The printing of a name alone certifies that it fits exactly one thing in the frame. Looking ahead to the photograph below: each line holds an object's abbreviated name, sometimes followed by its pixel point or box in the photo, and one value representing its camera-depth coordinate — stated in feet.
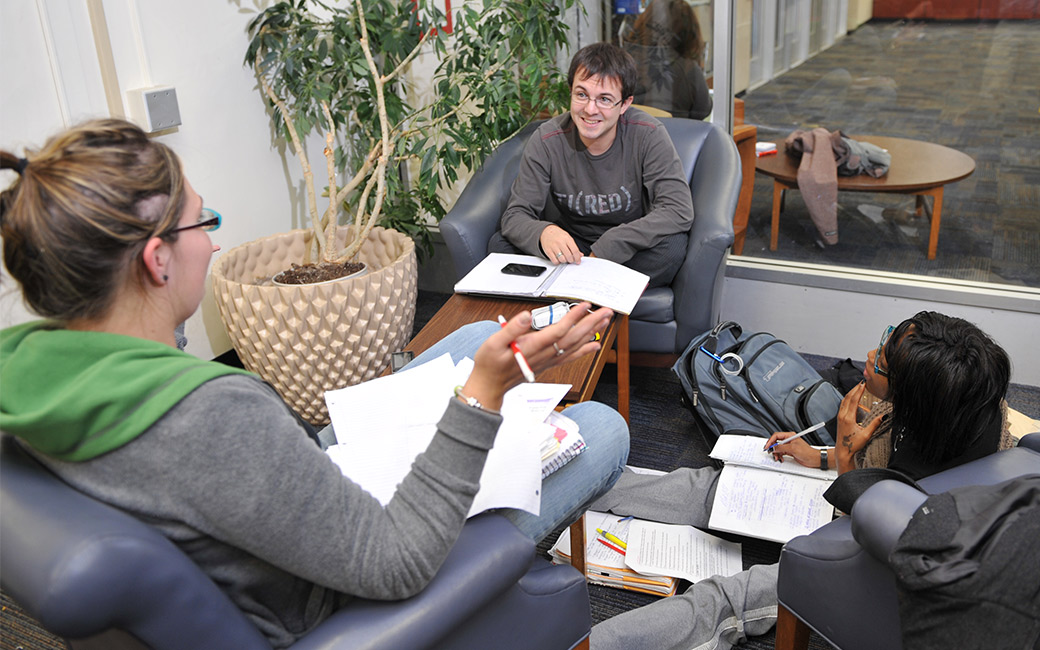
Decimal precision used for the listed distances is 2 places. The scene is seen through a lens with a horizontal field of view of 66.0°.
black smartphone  8.15
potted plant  8.52
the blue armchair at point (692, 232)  8.70
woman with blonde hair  3.00
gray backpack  7.81
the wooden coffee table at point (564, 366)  6.75
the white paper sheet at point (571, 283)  7.57
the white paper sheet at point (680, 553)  6.43
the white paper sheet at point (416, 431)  4.13
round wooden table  9.67
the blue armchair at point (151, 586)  2.76
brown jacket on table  10.31
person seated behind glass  10.45
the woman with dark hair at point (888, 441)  4.94
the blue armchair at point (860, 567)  3.94
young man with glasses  8.74
